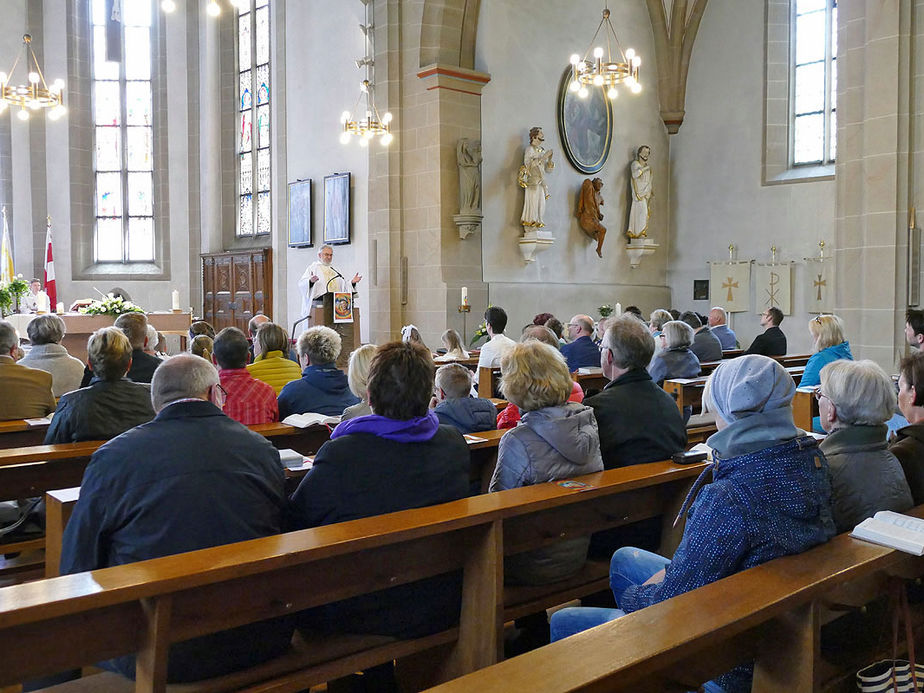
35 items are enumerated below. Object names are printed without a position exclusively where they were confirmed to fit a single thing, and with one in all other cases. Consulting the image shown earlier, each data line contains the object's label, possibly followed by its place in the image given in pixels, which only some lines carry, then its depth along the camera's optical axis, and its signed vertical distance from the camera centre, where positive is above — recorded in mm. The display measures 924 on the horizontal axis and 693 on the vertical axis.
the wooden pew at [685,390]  6789 -729
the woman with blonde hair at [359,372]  4270 -364
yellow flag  14055 +610
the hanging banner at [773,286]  13914 +170
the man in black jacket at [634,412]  3639 -485
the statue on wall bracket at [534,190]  12367 +1533
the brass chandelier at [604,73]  10672 +2788
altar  10734 -342
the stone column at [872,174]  8211 +1175
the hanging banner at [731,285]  14445 +195
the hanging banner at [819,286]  13438 +164
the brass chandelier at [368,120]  11414 +2346
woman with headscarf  2141 -487
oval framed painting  13195 +2652
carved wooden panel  14609 +204
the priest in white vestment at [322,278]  11312 +259
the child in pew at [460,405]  4211 -524
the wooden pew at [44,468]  3639 -732
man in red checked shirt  4559 -460
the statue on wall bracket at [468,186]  11703 +1506
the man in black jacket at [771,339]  8750 -431
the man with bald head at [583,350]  7559 -459
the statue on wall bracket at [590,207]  13383 +1386
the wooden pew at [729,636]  1576 -673
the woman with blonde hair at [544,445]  3105 -534
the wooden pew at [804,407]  5723 -732
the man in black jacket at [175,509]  2318 -579
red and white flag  14344 +309
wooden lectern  11414 -346
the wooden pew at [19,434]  4527 -713
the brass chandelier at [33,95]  11359 +2708
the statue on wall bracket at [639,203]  14266 +1539
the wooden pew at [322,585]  1854 -729
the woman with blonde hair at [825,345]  6043 -339
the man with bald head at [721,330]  10477 -402
